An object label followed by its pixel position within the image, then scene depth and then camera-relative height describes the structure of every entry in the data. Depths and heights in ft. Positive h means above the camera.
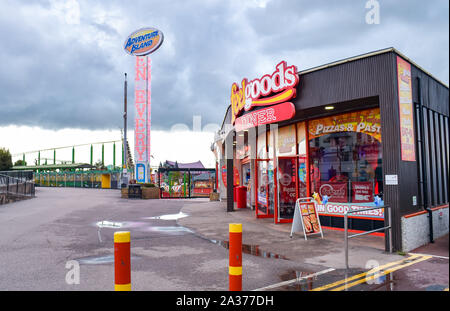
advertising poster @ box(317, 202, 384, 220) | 32.53 -3.54
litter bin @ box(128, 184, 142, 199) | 85.76 -3.55
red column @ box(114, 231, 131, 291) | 11.83 -2.83
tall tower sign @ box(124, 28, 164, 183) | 124.47 +28.46
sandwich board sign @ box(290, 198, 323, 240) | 31.04 -3.98
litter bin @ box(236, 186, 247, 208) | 59.47 -3.59
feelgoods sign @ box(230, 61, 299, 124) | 33.37 +9.12
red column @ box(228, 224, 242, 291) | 14.64 -3.35
